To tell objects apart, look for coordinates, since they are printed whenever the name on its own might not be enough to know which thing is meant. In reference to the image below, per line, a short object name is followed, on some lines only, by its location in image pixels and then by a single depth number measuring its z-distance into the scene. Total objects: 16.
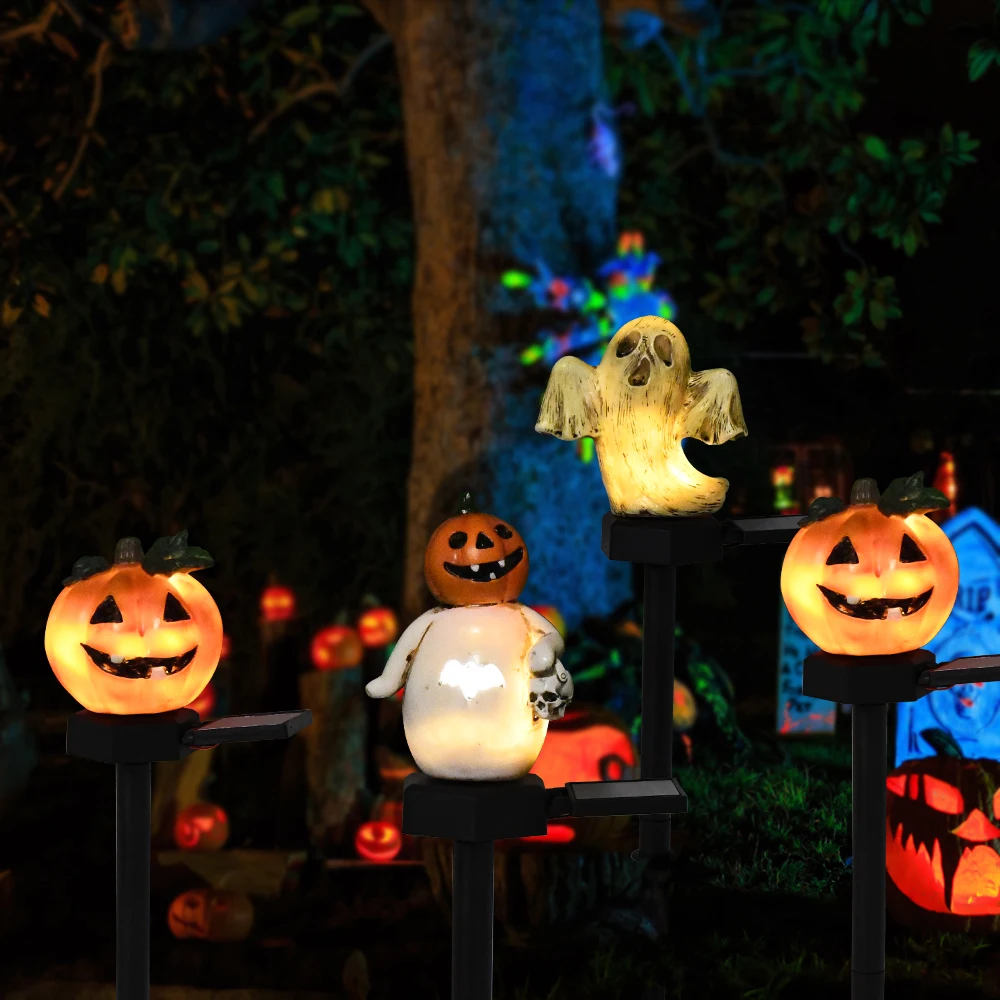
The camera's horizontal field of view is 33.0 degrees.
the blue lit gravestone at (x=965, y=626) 5.15
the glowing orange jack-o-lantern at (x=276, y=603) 6.30
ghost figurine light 3.45
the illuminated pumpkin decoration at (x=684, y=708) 5.46
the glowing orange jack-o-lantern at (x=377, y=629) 5.93
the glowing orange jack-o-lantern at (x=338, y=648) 5.98
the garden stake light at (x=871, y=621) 3.10
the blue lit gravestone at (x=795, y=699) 5.86
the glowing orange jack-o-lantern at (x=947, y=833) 4.37
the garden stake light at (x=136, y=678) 2.89
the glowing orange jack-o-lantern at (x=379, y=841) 5.16
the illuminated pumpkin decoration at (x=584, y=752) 4.71
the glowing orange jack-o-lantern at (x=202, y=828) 5.19
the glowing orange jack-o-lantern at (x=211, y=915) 4.65
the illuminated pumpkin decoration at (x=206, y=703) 5.86
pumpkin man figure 2.79
